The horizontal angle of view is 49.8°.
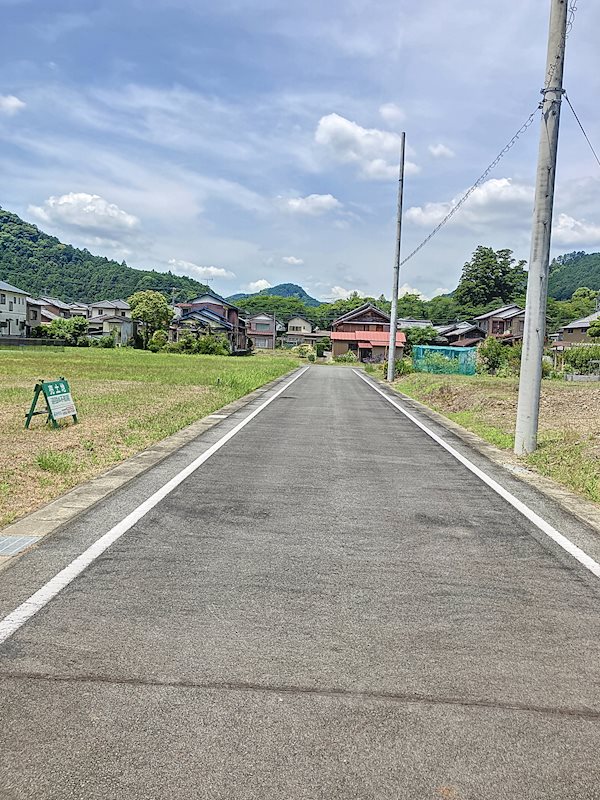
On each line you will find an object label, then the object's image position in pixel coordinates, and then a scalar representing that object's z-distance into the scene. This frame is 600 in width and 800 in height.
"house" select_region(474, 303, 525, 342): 74.38
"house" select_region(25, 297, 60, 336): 71.63
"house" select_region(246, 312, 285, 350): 91.69
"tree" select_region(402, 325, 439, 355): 77.38
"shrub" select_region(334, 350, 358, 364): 71.25
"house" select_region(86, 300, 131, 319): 92.96
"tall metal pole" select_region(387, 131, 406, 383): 30.59
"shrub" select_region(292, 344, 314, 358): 77.19
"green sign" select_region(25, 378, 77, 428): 11.23
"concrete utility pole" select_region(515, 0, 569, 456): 9.59
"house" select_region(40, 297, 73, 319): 89.75
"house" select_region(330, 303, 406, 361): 78.19
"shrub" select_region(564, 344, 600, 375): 36.75
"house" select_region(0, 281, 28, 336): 64.44
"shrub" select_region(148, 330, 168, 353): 68.44
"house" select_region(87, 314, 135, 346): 77.41
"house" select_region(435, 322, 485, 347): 77.00
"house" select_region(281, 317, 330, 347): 99.88
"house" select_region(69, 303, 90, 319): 97.69
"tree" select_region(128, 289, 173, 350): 73.81
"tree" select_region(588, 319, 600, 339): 61.72
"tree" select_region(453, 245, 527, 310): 98.19
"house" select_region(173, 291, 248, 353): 78.88
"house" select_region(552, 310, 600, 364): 67.92
